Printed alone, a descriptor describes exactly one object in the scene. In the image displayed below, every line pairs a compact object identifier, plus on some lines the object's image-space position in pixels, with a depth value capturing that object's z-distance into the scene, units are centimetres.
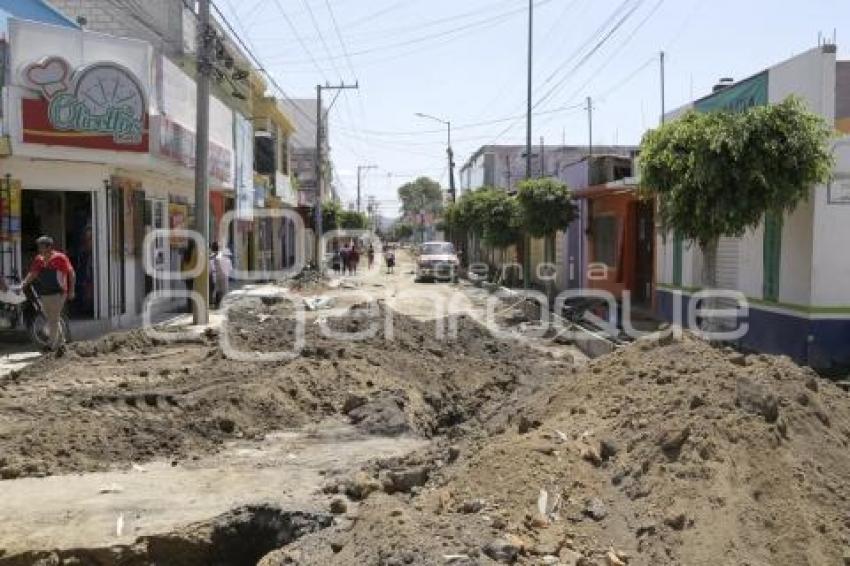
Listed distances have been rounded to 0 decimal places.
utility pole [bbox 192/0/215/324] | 1742
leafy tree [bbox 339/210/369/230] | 6975
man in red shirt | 1341
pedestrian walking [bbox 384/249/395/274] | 4750
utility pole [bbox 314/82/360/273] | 4188
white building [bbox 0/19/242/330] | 1525
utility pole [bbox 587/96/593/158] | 5628
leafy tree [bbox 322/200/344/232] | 5538
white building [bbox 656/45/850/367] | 1293
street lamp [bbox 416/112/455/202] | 6046
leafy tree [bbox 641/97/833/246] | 1178
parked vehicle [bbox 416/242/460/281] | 3844
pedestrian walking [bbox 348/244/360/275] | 4312
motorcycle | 1413
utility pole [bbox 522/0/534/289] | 3144
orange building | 2300
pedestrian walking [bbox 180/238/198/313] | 2069
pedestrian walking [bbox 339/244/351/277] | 4322
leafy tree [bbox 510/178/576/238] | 2544
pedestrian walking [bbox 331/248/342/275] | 4560
